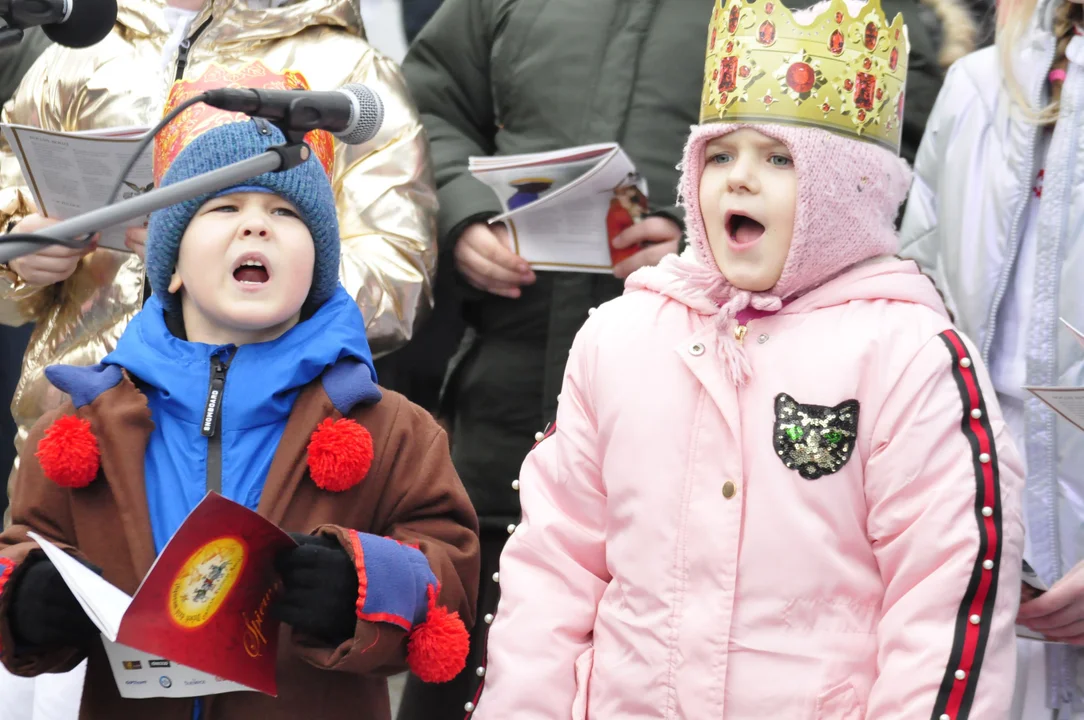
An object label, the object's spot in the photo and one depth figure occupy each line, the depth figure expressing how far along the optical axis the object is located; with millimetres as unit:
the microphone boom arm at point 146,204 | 4779
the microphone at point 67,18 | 4971
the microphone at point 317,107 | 4864
